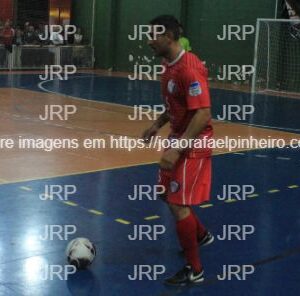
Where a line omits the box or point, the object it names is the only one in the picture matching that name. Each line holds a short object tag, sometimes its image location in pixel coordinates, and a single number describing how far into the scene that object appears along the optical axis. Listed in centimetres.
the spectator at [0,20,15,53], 2555
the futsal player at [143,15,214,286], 459
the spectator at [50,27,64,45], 2789
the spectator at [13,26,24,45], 2636
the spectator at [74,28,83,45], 2928
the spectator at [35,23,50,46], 2752
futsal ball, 509
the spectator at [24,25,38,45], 2717
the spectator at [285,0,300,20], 2233
